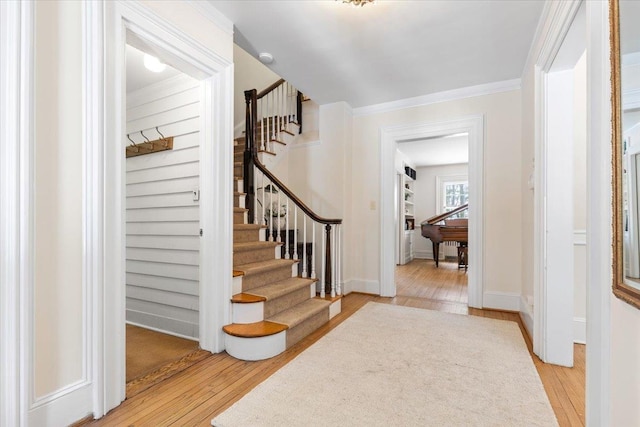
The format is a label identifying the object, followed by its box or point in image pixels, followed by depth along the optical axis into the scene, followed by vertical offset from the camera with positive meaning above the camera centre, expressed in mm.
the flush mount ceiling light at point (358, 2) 1950 +1388
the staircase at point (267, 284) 2188 -667
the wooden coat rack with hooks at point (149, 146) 2732 +634
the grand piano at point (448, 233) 5625 -409
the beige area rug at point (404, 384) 1495 -1036
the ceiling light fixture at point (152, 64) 2463 +1241
